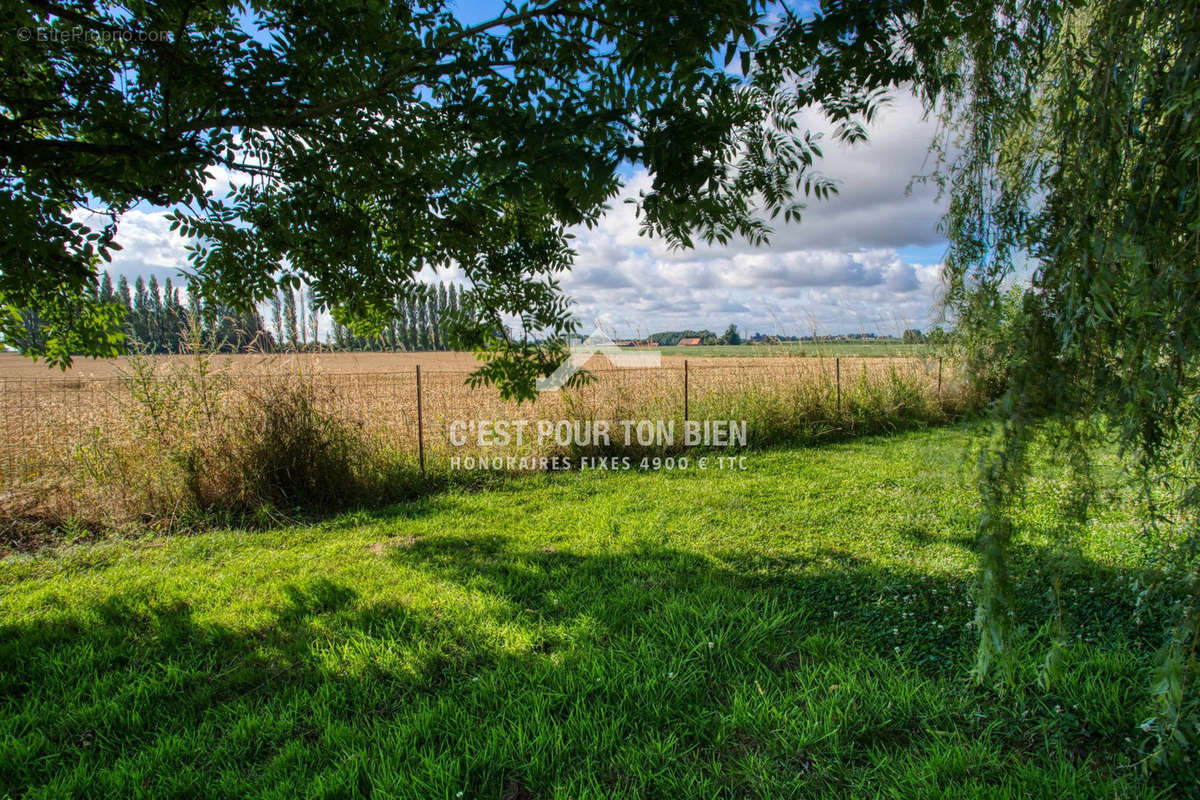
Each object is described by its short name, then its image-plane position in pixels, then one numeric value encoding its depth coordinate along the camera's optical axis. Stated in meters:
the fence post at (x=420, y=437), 6.79
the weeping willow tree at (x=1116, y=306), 1.37
